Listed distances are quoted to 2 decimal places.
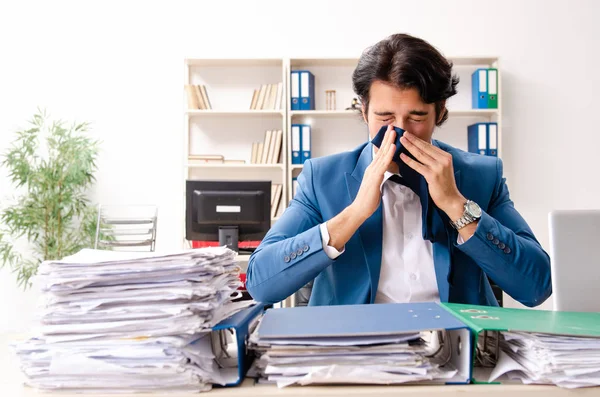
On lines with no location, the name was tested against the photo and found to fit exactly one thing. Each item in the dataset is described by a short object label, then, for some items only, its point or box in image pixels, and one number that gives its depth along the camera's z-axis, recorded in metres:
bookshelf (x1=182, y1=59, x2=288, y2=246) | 4.70
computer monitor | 3.28
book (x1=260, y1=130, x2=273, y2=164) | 4.52
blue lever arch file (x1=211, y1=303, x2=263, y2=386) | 0.80
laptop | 1.00
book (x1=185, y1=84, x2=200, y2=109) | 4.48
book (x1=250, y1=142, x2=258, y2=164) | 4.56
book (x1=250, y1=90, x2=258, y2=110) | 4.55
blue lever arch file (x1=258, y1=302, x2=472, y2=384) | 0.78
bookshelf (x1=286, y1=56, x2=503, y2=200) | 4.71
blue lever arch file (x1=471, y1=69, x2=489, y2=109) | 4.48
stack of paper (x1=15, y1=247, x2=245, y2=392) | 0.76
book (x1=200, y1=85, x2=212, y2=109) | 4.52
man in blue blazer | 1.28
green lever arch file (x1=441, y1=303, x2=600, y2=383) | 0.79
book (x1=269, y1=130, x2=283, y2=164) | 4.50
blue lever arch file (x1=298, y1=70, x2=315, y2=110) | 4.46
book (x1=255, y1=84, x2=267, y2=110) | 4.54
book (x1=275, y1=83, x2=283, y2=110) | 4.51
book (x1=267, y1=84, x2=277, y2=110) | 4.52
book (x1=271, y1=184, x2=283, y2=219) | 4.44
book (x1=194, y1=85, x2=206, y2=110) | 4.50
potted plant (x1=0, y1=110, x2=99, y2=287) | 4.27
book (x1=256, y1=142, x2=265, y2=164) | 4.55
